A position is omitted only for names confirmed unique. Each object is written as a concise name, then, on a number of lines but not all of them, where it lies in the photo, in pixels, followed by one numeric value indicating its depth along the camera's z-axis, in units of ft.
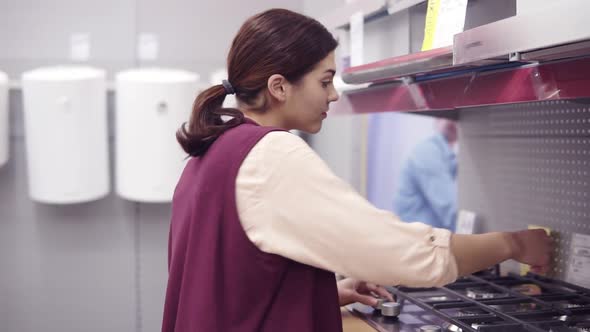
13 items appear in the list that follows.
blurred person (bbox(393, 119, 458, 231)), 12.68
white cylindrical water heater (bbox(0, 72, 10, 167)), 9.14
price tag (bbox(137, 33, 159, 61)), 10.47
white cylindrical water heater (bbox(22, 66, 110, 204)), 9.04
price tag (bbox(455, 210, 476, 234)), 6.86
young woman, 3.52
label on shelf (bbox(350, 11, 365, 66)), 5.72
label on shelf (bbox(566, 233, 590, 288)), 5.20
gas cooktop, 4.35
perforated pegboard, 5.42
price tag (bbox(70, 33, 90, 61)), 10.21
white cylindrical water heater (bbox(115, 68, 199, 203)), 9.22
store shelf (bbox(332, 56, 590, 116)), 3.29
